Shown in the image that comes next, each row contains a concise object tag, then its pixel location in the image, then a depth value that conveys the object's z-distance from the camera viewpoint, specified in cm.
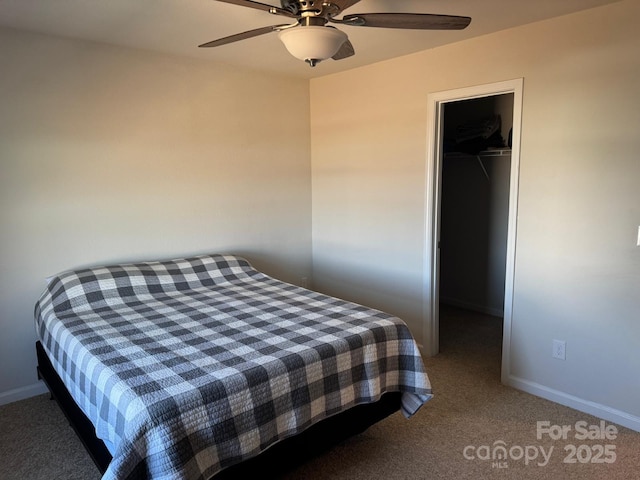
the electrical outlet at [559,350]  269
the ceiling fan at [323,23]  170
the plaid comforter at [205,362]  158
